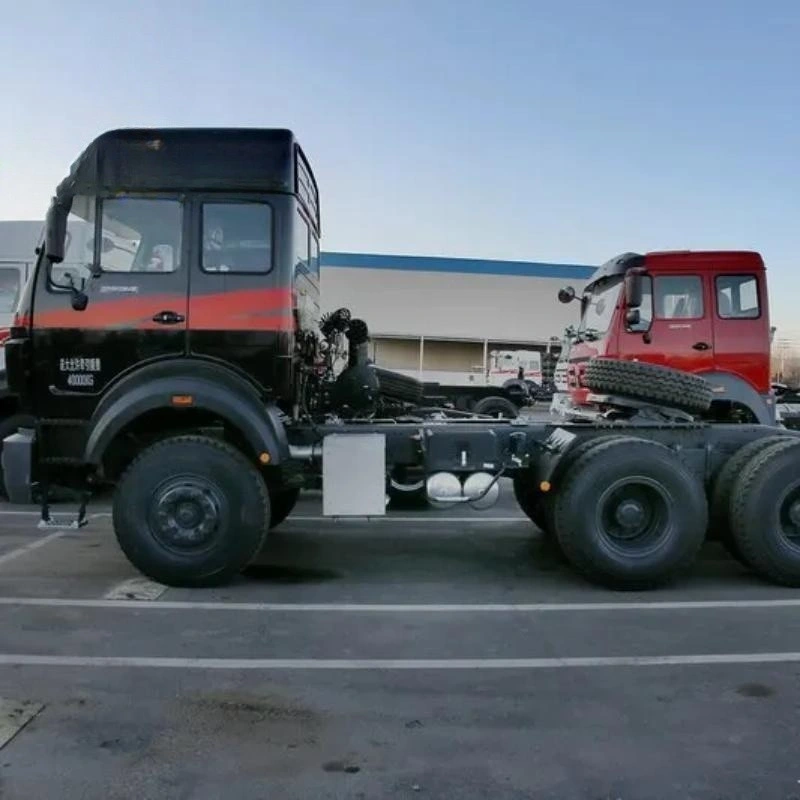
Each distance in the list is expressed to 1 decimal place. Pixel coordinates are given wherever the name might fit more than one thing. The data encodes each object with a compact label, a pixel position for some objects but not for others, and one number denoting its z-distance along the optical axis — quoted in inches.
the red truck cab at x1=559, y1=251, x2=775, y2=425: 405.1
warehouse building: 972.6
